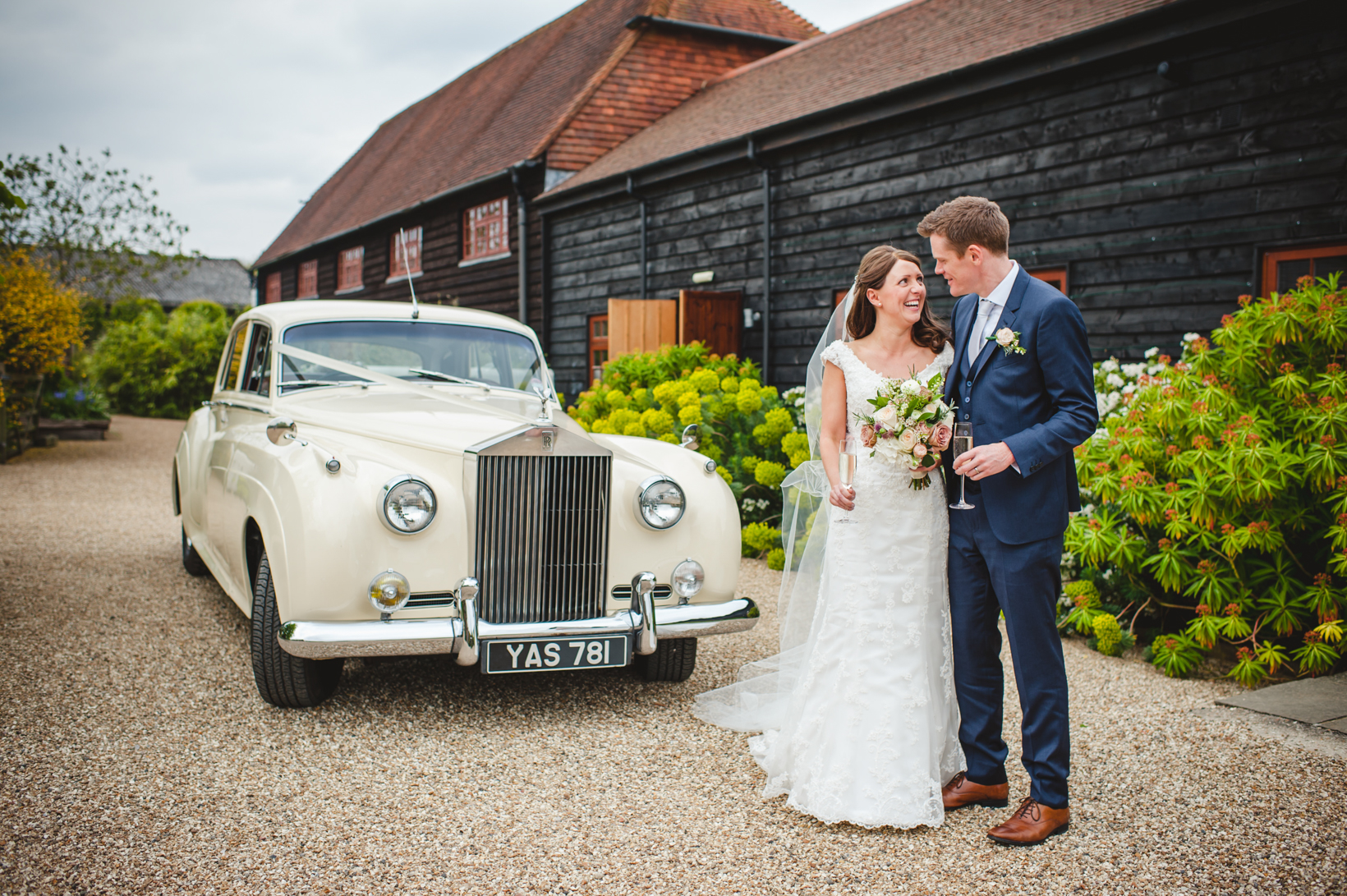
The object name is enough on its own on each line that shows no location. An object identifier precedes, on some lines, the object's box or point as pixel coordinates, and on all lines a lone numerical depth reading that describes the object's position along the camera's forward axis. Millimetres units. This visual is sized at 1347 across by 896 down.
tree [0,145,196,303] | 17953
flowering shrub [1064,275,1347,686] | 4070
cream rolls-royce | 3268
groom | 2645
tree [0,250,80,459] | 11375
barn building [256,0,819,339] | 14242
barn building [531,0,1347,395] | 5945
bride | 2850
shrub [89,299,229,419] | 23312
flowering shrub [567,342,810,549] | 6887
